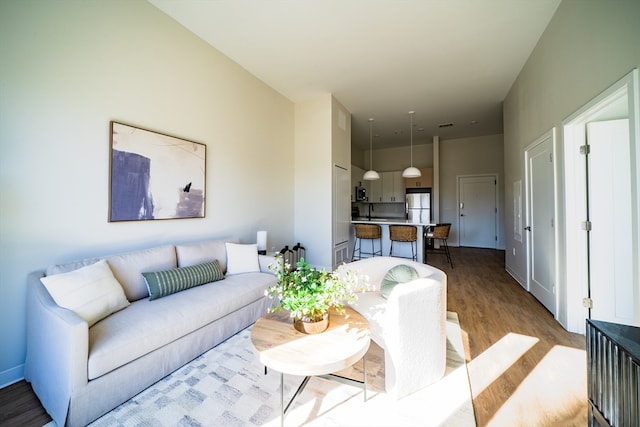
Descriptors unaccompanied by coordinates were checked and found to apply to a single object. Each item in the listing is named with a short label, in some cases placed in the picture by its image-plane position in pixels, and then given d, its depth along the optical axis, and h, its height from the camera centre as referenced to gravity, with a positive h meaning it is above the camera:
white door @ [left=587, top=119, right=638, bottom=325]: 2.27 -0.04
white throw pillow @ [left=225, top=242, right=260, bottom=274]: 2.87 -0.49
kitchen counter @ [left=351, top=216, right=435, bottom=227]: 4.72 -0.11
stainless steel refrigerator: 7.26 +0.31
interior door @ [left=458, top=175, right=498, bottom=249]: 7.03 +0.16
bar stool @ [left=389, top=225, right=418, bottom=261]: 4.64 -0.35
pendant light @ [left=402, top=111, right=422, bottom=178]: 5.50 +0.99
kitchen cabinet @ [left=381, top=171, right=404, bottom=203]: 7.79 +0.96
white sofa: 1.33 -0.78
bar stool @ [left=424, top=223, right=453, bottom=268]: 4.98 -0.31
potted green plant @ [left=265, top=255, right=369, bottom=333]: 1.44 -0.46
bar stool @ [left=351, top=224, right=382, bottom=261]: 5.01 -0.33
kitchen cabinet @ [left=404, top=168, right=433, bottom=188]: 7.30 +1.09
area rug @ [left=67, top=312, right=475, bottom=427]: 1.40 -1.14
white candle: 3.53 -0.33
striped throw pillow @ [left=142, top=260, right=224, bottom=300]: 2.10 -0.56
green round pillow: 2.13 -0.52
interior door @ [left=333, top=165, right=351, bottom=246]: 4.70 +0.23
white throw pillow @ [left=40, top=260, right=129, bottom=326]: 1.56 -0.49
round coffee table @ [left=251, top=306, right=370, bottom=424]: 1.21 -0.71
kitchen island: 4.83 -0.55
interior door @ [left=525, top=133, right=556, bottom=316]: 2.80 -0.08
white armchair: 1.53 -0.76
